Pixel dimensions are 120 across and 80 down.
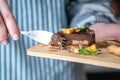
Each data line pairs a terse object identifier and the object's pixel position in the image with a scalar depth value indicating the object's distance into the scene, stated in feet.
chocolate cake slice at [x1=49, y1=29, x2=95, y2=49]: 2.43
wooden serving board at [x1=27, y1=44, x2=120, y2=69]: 2.01
